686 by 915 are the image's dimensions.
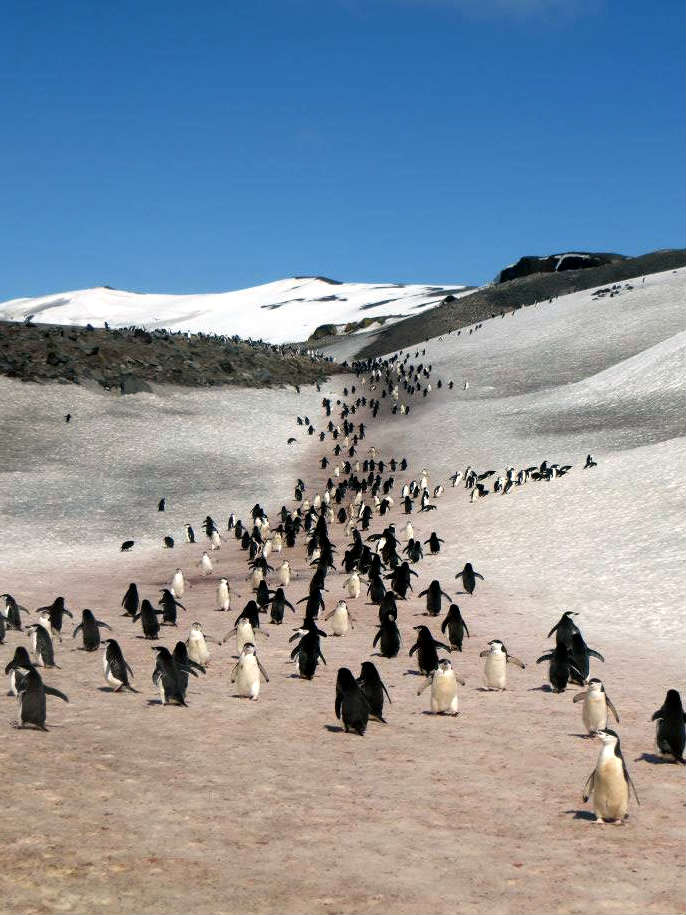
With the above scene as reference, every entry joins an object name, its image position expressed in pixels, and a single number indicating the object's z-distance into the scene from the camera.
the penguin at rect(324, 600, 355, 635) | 21.55
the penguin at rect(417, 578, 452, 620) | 23.08
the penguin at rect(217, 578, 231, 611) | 24.47
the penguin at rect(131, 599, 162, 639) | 20.23
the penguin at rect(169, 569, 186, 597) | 26.59
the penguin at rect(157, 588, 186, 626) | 22.23
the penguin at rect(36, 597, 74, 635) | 20.06
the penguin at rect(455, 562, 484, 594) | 25.04
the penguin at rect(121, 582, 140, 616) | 23.27
